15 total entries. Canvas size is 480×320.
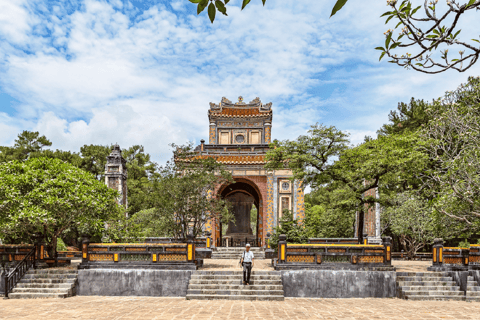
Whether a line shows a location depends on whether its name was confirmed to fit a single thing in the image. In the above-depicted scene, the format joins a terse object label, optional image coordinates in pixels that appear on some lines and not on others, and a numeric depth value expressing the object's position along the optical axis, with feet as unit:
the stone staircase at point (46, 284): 39.55
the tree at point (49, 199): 40.75
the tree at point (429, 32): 11.18
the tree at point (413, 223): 64.49
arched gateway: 80.64
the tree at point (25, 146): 99.14
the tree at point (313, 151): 51.11
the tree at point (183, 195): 48.60
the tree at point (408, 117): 86.33
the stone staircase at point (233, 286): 38.63
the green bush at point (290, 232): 55.67
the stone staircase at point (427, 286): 39.22
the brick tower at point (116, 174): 72.69
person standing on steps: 39.22
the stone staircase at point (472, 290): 38.60
